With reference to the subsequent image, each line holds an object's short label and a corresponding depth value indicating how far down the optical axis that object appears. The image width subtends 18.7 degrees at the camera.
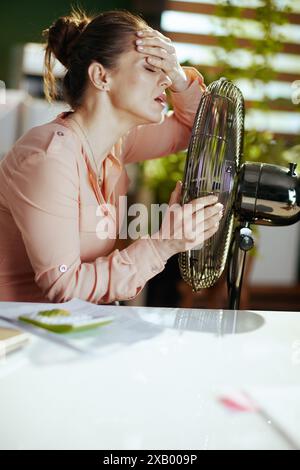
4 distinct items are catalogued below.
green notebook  1.53
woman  1.76
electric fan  1.73
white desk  1.26
